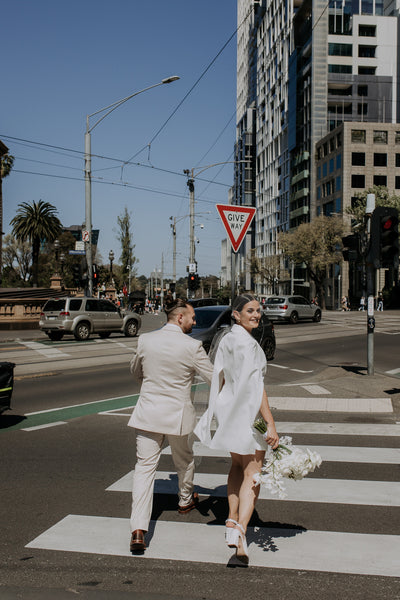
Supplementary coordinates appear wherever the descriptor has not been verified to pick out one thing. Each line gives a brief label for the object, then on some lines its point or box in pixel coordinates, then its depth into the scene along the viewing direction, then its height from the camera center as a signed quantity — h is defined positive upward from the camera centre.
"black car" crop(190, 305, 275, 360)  14.90 -1.08
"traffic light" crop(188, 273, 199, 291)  34.28 +0.32
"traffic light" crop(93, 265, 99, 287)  26.87 +0.56
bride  3.91 -0.84
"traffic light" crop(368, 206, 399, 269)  11.23 +0.96
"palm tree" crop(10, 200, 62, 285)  59.56 +6.48
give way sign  8.88 +1.03
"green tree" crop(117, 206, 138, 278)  69.31 +5.31
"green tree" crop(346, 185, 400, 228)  53.60 +8.34
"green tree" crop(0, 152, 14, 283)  49.67 +10.72
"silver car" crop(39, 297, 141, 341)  22.52 -1.28
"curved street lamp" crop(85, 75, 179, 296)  25.30 +4.52
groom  4.14 -0.78
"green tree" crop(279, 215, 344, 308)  55.81 +4.22
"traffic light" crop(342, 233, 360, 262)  12.72 +0.89
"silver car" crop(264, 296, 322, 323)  32.75 -1.26
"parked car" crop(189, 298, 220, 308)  23.63 -0.67
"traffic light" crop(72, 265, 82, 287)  25.81 +0.53
